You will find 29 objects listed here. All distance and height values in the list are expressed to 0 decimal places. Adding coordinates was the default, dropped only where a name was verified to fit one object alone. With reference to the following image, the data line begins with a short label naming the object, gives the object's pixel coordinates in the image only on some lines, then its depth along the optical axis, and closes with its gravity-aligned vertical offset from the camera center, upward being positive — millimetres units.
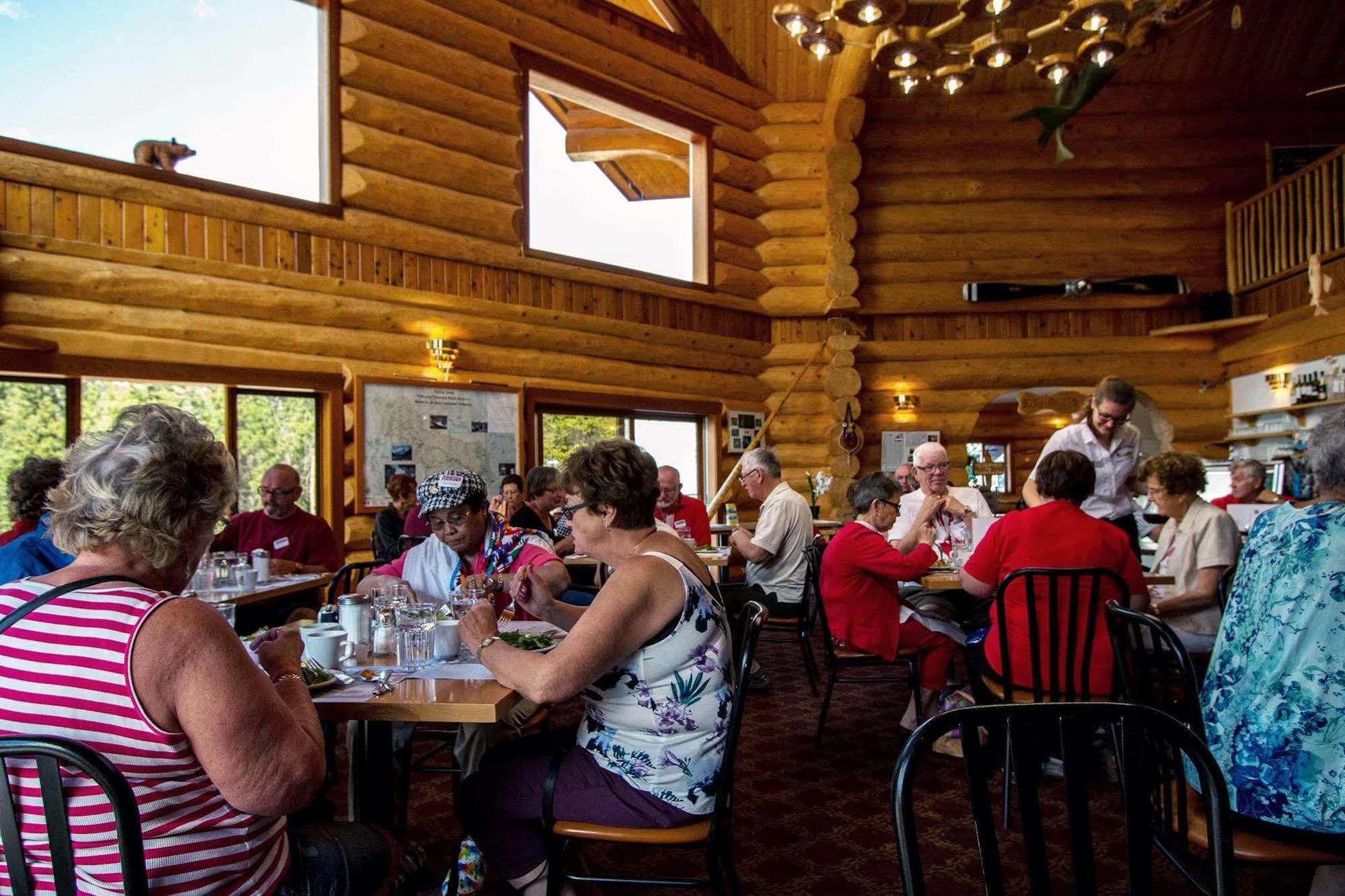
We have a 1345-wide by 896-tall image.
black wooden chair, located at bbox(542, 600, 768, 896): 2273 -992
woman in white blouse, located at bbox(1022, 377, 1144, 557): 4934 +15
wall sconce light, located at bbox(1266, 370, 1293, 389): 9695 +720
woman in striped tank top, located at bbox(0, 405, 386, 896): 1429 -366
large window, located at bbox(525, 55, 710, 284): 8891 +3010
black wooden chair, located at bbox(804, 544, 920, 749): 4395 -1065
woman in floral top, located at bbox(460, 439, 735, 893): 2184 -583
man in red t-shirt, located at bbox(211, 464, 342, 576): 5445 -441
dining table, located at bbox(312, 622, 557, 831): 2168 -622
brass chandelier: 6754 +3465
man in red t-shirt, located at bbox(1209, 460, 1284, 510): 7367 -301
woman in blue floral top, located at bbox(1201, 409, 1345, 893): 1949 -523
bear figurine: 6230 +2214
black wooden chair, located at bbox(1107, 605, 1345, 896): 1996 -919
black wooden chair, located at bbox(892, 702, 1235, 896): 1332 -537
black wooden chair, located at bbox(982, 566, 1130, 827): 3391 -709
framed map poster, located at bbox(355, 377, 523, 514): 7328 +231
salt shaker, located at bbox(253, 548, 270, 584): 4656 -550
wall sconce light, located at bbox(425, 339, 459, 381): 7699 +925
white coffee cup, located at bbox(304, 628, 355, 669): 2533 -543
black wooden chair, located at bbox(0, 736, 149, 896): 1352 -556
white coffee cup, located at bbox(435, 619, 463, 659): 2668 -552
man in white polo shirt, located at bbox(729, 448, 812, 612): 5754 -603
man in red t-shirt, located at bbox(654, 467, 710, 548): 6812 -452
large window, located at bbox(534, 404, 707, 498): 8883 +237
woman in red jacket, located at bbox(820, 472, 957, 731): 4219 -688
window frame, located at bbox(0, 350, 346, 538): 5789 +590
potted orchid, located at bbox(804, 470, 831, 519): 10227 -392
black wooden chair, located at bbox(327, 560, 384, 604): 4246 -645
